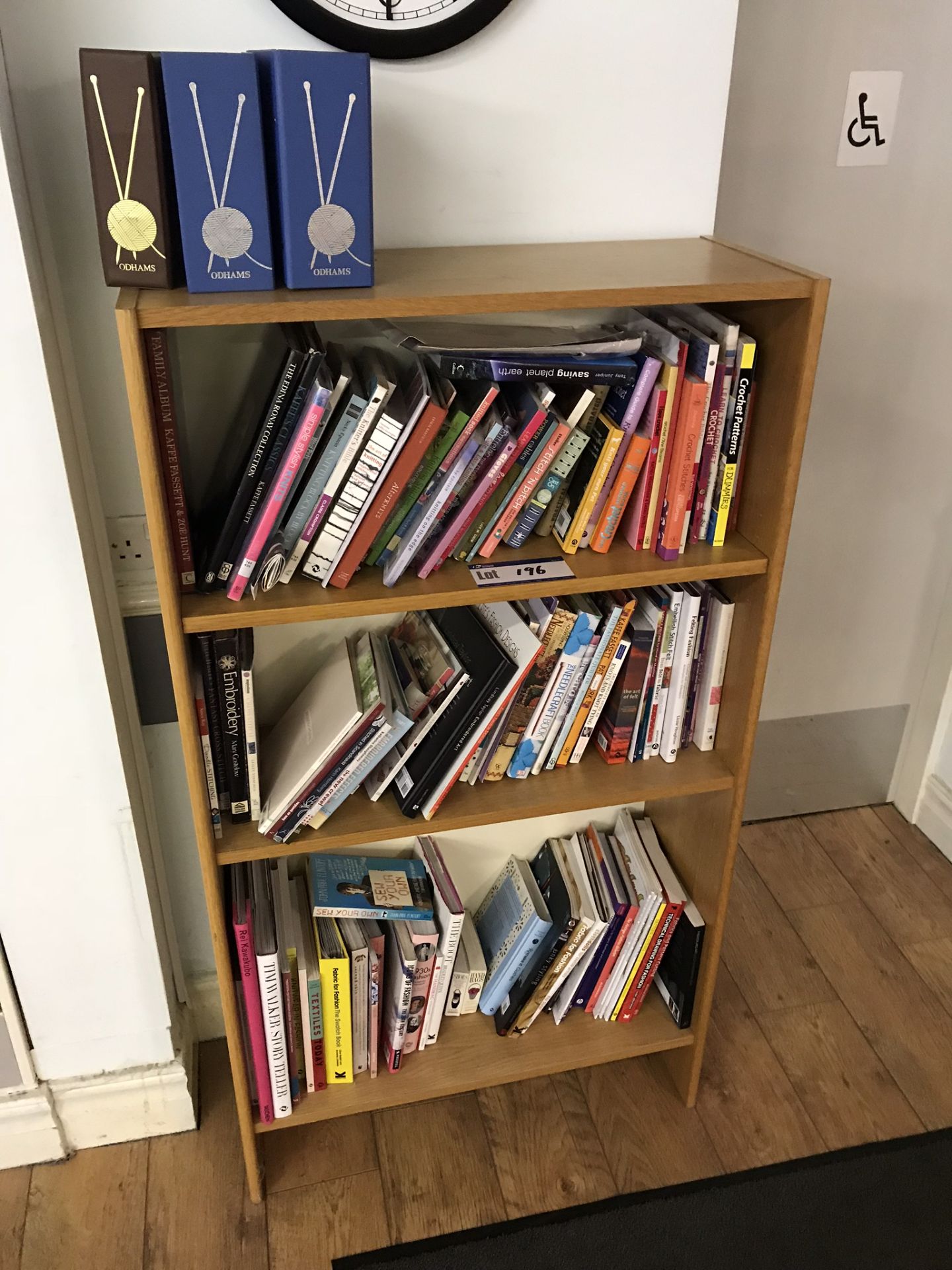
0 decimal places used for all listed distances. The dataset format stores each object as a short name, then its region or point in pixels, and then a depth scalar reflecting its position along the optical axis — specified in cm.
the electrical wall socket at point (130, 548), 143
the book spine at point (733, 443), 130
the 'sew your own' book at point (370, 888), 159
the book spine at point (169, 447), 109
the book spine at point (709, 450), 130
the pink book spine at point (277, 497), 115
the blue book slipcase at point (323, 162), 101
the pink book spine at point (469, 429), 121
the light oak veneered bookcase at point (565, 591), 110
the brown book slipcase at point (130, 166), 99
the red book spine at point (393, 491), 119
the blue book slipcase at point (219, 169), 100
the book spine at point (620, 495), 130
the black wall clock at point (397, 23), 119
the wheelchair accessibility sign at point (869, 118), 177
